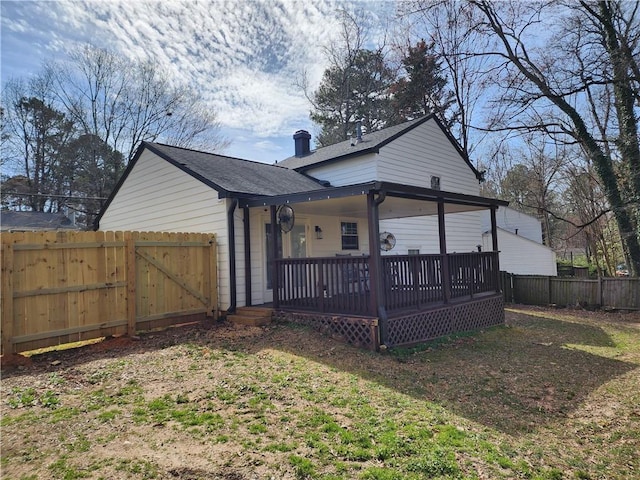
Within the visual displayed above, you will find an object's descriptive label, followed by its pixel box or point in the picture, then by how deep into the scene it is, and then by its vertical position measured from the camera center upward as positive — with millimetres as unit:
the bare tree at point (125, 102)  22438 +10571
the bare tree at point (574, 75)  12023 +6033
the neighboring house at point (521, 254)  17578 -46
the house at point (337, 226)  6773 +943
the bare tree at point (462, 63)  14938 +9600
